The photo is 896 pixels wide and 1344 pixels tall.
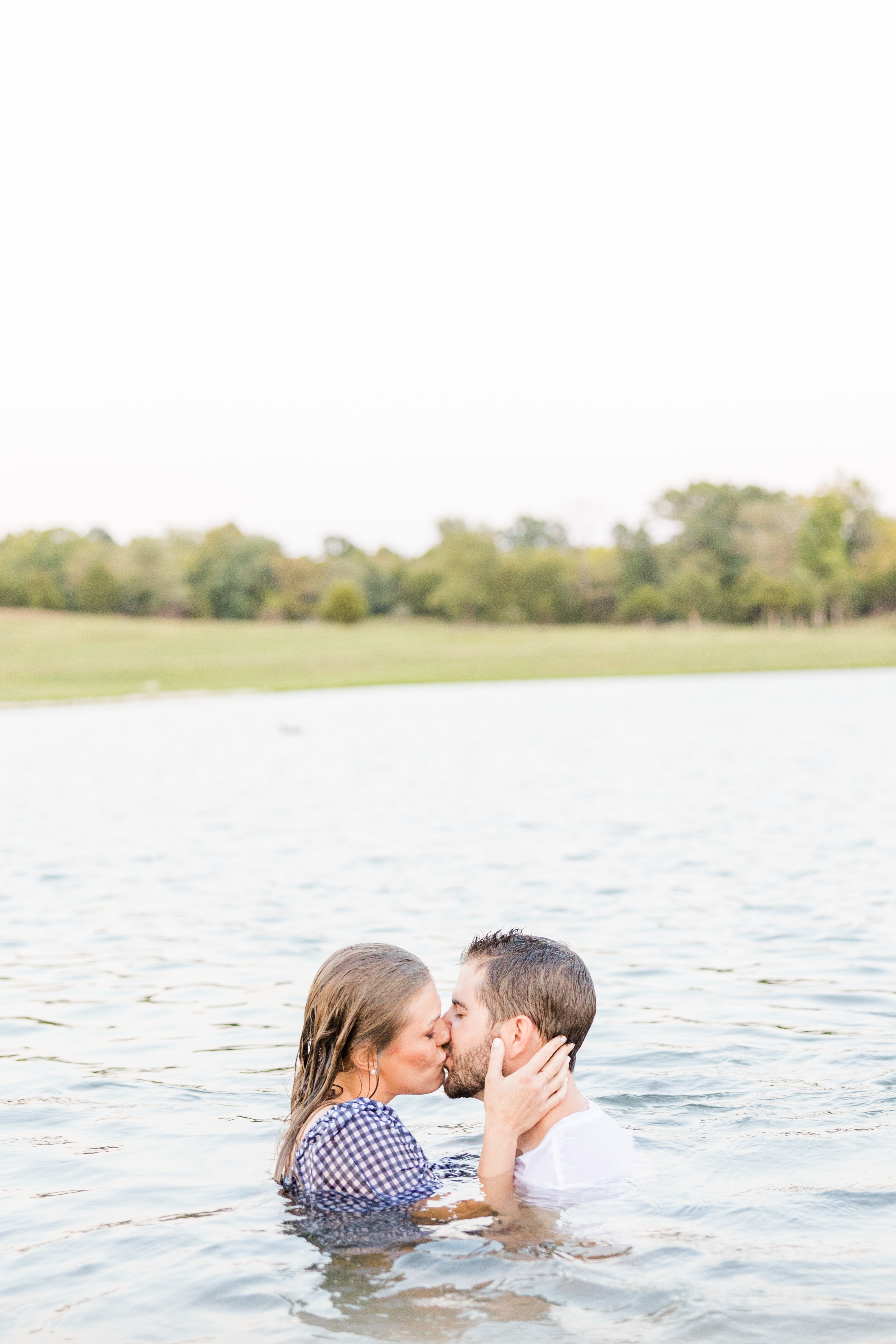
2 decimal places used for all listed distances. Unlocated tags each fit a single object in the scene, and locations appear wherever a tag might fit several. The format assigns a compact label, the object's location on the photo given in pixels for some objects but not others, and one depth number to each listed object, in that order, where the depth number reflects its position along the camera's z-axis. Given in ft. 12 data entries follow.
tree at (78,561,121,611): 351.46
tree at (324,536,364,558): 451.94
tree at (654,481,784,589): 383.45
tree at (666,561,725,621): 348.59
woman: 16.20
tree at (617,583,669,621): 347.56
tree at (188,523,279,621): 372.58
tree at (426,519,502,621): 344.69
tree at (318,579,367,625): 313.53
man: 16.37
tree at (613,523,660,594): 381.19
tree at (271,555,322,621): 366.84
